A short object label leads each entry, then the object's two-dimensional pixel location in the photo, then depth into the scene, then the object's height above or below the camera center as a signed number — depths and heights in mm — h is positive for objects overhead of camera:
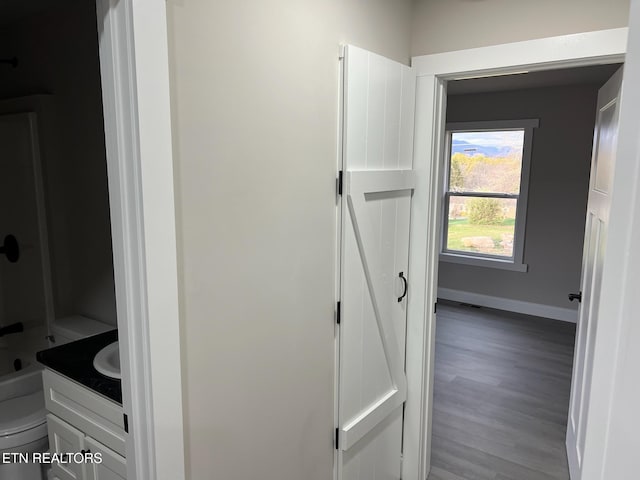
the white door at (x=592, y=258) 2090 -397
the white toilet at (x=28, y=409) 1978 -1074
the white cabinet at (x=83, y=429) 1550 -926
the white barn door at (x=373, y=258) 1867 -360
